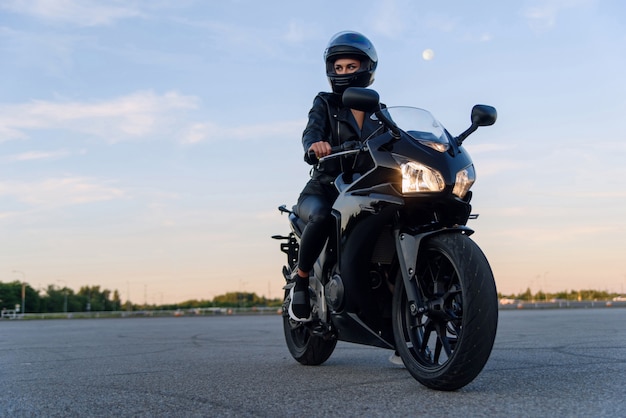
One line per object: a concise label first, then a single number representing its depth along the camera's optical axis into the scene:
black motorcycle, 3.58
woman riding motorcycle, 5.00
